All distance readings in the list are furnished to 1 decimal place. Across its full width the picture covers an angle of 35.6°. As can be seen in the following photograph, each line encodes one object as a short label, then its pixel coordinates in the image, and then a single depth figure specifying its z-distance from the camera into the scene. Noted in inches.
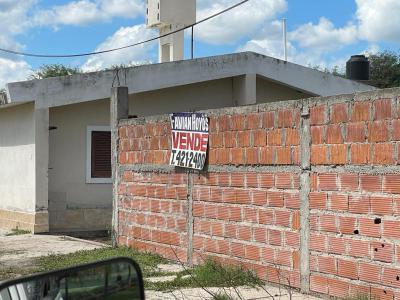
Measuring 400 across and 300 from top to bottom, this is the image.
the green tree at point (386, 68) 1734.7
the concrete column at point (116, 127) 440.5
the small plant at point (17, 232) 569.3
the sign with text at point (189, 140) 348.2
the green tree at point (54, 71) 1695.9
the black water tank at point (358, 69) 826.2
